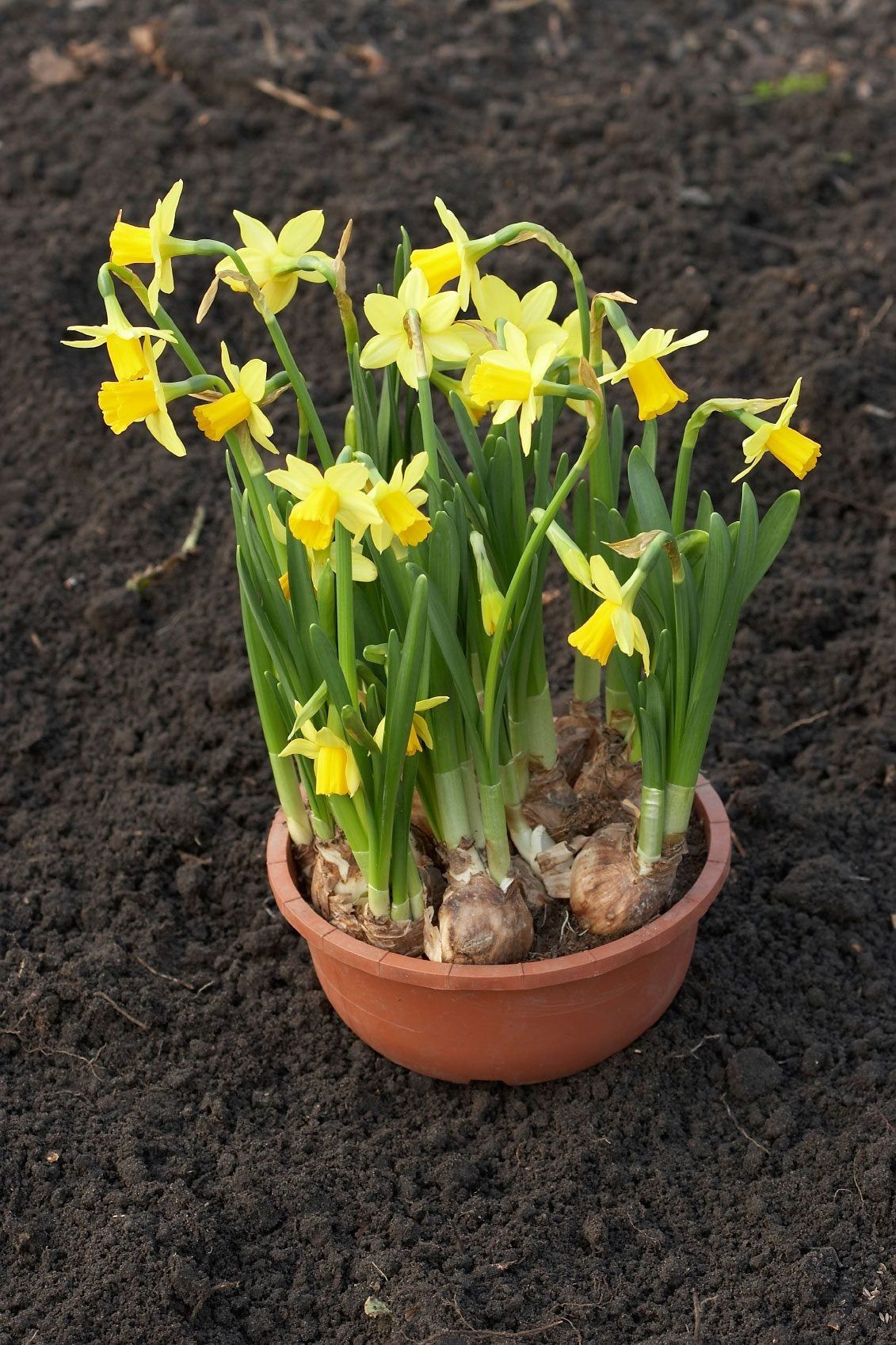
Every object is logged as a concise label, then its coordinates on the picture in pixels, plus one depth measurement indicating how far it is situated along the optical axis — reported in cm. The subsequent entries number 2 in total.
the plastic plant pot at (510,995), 181
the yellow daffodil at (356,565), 161
